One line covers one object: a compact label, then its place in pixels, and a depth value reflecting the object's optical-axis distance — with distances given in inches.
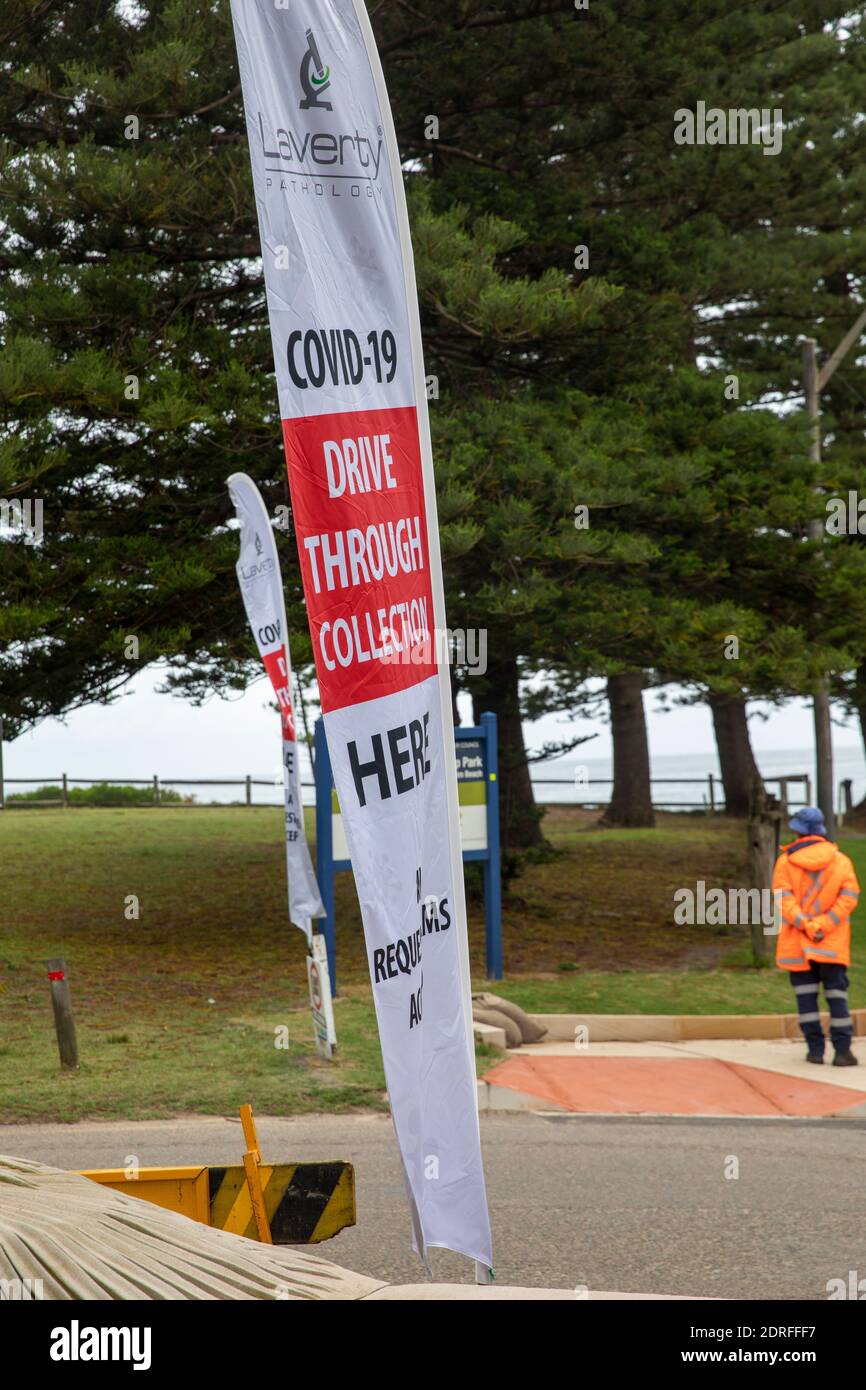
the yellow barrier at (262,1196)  179.8
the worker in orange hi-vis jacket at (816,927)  434.3
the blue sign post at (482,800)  547.5
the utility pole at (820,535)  730.8
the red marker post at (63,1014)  405.1
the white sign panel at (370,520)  171.2
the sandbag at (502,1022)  456.4
